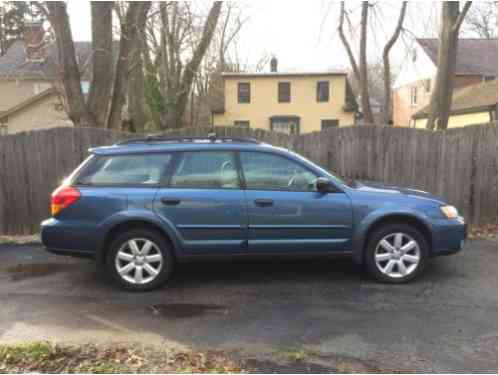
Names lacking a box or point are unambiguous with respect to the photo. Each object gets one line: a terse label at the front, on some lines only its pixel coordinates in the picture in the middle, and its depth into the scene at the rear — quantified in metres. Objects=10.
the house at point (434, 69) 28.45
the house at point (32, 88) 8.85
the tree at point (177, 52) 11.59
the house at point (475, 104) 21.31
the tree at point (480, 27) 33.70
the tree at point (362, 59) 16.16
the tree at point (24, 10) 8.33
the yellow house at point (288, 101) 27.30
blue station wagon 4.43
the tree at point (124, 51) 8.83
